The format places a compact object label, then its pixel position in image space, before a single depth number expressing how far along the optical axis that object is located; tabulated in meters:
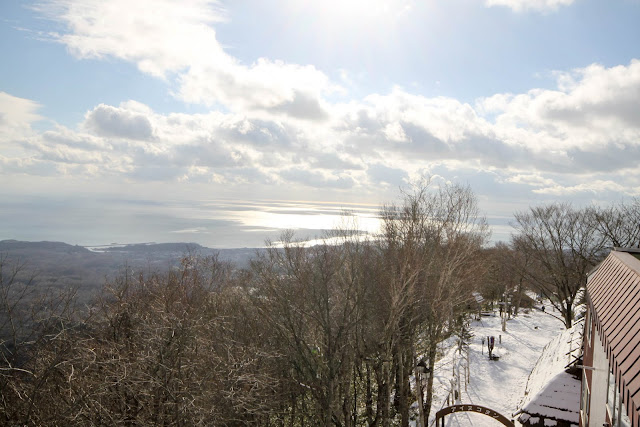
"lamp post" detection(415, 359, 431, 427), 19.07
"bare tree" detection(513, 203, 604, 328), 36.19
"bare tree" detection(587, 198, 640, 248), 35.25
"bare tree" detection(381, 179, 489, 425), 18.67
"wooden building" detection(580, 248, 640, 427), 4.42
